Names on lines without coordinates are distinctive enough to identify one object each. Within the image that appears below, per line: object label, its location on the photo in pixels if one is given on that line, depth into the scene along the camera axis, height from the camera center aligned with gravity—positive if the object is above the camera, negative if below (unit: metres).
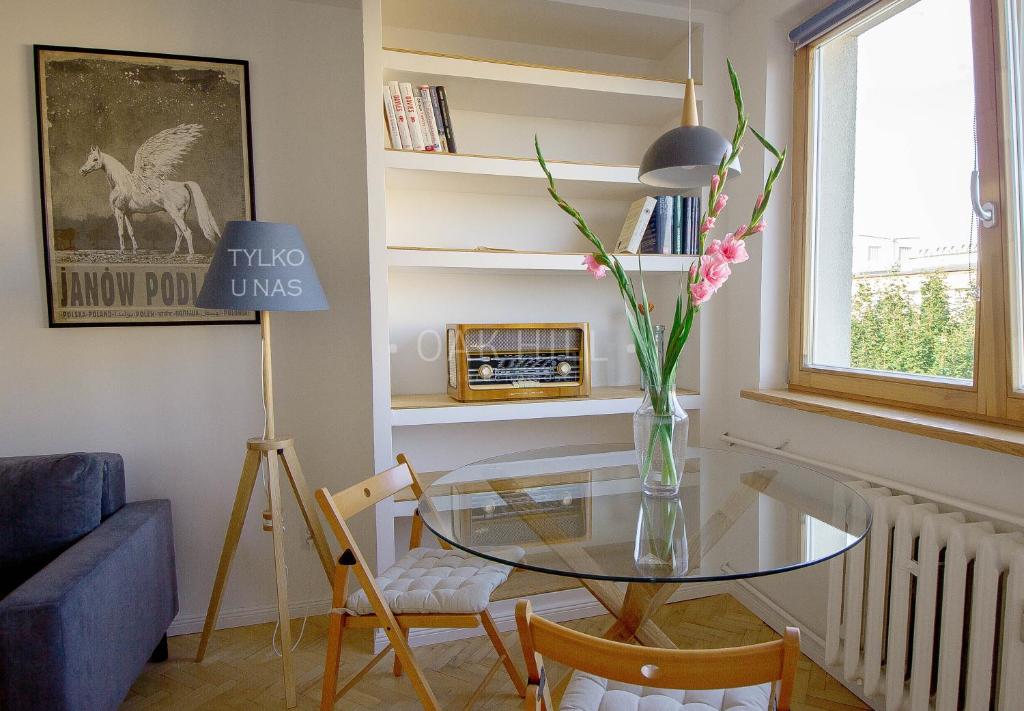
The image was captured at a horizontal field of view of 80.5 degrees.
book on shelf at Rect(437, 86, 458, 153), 2.37 +0.86
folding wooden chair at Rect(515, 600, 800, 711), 0.93 -0.52
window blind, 2.10 +1.14
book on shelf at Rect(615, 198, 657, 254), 2.57 +0.47
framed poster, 2.31 +0.68
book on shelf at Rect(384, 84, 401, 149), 2.29 +0.84
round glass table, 1.27 -0.46
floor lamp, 2.01 +0.16
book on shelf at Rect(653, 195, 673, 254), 2.58 +0.48
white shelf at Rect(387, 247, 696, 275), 2.32 +0.31
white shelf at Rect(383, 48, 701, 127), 2.32 +1.02
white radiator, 1.46 -0.78
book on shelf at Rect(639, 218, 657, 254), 2.59 +0.41
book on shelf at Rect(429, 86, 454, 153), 2.35 +0.87
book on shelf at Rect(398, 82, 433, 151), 2.31 +0.86
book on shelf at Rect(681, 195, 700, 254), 2.63 +0.49
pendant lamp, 1.54 +0.47
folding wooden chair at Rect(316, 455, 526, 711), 1.66 -0.73
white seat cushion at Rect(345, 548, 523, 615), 1.69 -0.72
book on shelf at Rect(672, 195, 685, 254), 2.61 +0.47
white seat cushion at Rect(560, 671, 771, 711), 1.24 -0.76
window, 1.67 +0.40
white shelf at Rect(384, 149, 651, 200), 2.33 +0.67
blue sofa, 1.49 -0.67
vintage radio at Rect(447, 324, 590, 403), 2.46 -0.09
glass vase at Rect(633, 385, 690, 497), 1.54 -0.28
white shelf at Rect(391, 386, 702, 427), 2.35 -0.28
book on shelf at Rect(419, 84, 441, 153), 2.34 +0.87
